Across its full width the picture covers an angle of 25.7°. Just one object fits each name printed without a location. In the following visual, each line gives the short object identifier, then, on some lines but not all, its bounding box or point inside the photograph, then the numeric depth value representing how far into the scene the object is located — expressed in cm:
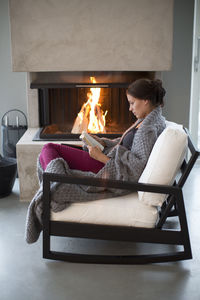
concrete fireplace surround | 348
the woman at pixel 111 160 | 260
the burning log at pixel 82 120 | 389
